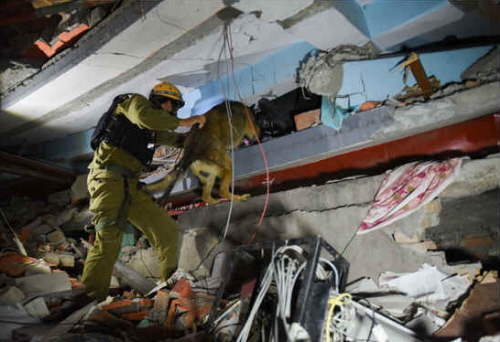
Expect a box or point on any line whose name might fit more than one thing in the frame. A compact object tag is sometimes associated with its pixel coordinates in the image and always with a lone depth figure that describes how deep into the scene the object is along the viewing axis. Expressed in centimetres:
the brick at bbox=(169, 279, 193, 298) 311
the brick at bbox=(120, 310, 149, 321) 283
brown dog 405
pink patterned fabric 248
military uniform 289
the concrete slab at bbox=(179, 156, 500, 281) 248
